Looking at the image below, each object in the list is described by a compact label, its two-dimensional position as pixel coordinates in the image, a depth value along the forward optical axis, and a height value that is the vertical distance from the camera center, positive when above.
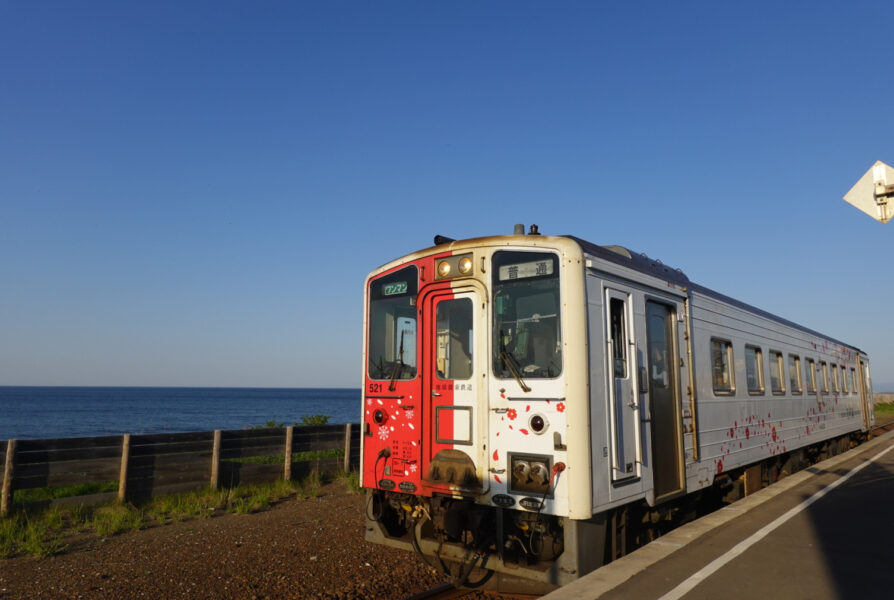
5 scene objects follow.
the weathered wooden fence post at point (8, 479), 7.71 -1.23
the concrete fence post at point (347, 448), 11.91 -1.32
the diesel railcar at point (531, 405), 4.80 -0.22
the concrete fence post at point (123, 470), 8.66 -1.26
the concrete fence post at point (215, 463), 9.76 -1.31
